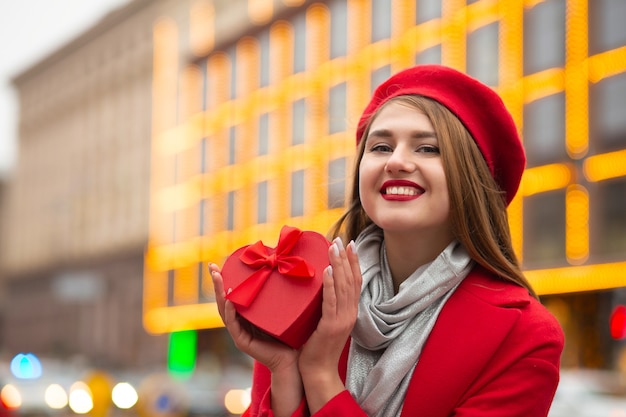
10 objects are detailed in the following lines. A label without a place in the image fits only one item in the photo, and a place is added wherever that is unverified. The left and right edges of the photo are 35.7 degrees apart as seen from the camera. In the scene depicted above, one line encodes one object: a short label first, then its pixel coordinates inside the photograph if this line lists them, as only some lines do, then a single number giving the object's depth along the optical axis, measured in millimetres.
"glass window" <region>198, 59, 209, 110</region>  45094
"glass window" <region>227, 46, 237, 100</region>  43019
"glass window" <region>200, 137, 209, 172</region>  44375
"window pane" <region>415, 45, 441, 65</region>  29969
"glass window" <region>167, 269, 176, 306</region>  45788
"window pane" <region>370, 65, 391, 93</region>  32875
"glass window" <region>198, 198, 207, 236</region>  43906
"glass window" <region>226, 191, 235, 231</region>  41844
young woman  2158
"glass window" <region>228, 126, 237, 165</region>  42512
